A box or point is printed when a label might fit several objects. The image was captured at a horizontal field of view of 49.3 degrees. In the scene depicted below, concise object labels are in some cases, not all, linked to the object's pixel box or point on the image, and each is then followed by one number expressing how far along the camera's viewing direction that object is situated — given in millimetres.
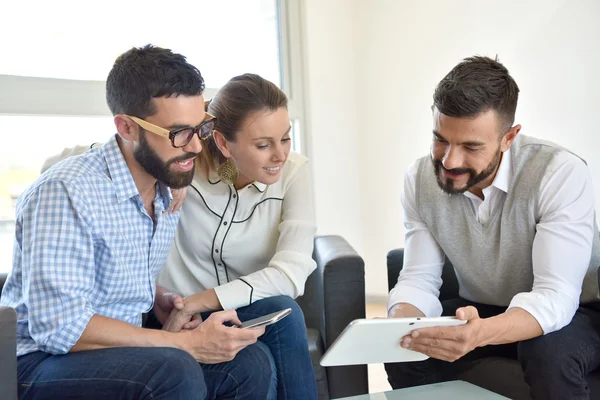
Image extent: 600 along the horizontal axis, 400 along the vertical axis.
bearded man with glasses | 1297
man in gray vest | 1563
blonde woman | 1906
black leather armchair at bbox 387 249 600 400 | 1631
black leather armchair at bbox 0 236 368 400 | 1960
